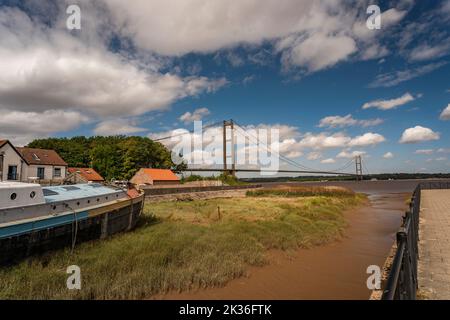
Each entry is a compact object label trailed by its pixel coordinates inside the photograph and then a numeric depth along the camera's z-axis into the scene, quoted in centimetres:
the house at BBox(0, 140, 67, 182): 2771
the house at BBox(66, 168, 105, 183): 3841
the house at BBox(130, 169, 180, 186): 4009
